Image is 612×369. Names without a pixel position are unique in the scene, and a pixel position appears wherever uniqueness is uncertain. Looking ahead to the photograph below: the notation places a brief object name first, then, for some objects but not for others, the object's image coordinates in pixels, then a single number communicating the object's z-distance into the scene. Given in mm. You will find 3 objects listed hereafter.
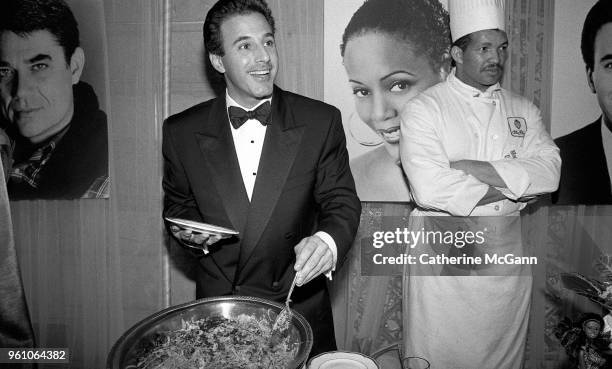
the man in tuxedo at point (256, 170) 1627
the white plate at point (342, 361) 893
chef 2145
